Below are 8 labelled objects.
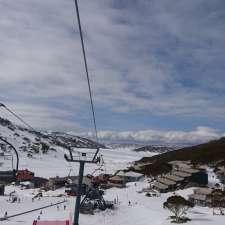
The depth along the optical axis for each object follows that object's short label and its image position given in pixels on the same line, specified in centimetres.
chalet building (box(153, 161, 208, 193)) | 4897
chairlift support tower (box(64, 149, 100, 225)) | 1890
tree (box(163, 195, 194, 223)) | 2996
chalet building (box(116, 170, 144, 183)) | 6197
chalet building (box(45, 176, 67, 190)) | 5762
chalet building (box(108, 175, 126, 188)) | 5785
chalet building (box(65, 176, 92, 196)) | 4994
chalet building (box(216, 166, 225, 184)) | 5024
